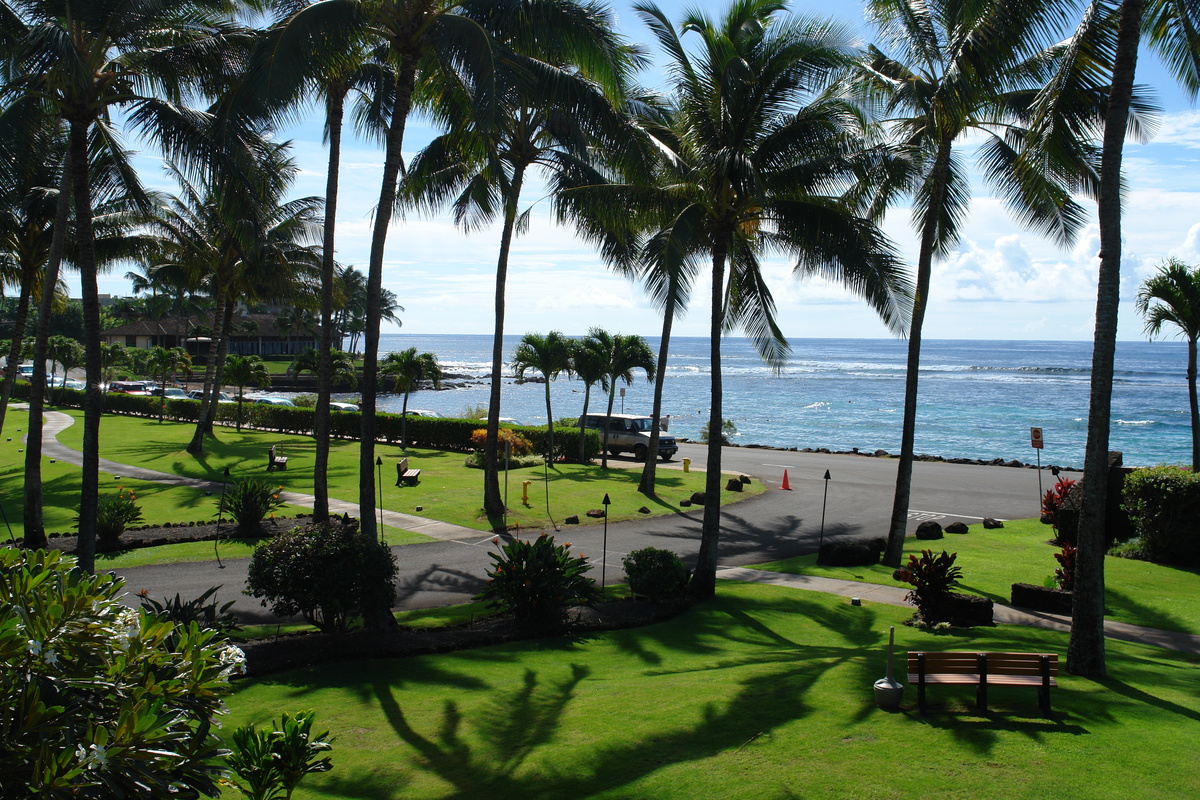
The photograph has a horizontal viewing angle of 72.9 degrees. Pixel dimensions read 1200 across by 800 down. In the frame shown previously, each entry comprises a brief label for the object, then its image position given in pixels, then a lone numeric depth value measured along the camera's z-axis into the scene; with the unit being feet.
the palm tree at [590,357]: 108.68
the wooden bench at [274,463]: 92.91
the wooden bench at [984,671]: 25.45
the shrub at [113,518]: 54.90
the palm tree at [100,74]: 38.63
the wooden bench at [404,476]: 85.64
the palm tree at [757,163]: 44.88
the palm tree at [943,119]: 40.19
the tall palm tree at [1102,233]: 29.78
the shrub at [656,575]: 45.42
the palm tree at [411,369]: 129.59
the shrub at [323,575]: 33.83
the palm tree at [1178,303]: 73.20
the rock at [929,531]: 63.31
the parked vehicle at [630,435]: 118.62
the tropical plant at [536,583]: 38.47
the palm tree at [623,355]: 110.11
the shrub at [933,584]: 39.70
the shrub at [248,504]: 59.72
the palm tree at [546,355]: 108.68
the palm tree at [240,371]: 142.20
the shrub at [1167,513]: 53.47
